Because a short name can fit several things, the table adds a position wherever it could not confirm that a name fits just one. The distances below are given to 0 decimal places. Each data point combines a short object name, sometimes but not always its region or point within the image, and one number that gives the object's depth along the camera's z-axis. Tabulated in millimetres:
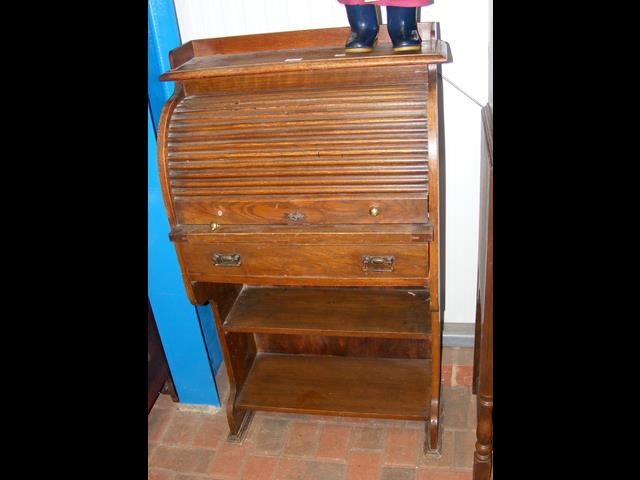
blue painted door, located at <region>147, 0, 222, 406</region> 2170
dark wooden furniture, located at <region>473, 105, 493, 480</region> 1805
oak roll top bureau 1830
